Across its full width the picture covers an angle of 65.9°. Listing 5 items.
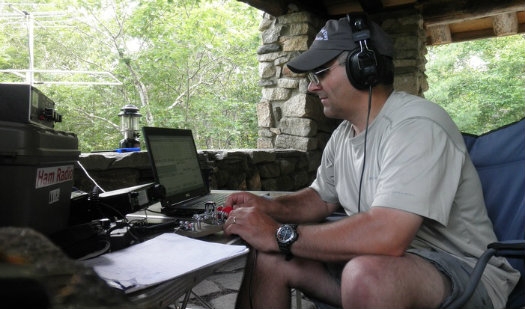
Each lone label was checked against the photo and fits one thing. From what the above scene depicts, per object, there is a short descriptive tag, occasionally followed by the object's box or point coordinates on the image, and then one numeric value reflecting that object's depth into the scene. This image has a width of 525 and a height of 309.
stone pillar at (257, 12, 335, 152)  3.97
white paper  0.71
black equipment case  0.77
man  1.08
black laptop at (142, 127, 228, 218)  1.51
